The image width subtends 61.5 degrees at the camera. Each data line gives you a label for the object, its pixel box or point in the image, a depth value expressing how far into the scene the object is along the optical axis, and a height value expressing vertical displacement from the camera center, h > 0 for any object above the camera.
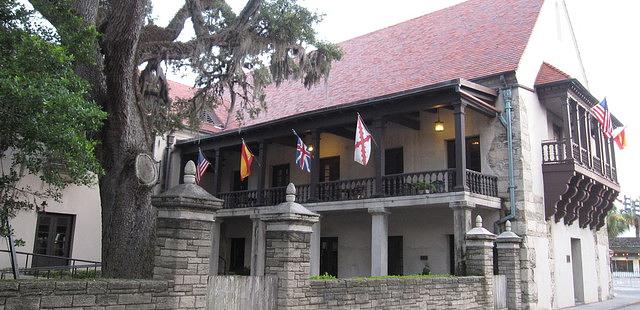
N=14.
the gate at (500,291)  13.23 -0.70
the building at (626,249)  49.69 +1.48
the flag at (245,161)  18.78 +3.30
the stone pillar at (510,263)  13.81 -0.01
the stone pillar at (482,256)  12.70 +0.14
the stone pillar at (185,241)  6.34 +0.17
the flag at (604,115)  17.30 +4.75
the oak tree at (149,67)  9.33 +4.26
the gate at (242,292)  7.07 -0.48
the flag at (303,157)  17.08 +3.19
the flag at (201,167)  20.22 +3.27
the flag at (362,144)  15.35 +3.25
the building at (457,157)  15.99 +3.54
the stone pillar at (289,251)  7.84 +0.11
